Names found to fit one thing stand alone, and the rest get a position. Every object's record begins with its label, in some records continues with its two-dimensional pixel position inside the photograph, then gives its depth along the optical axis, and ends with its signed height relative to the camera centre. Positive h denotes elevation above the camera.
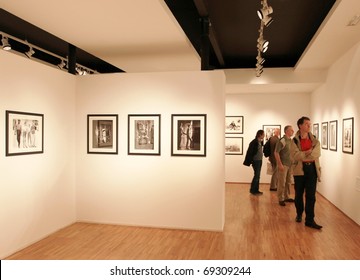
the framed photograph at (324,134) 8.19 +0.12
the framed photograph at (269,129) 10.56 +0.31
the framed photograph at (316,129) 9.33 +0.29
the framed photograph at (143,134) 5.52 +0.06
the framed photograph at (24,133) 4.31 +0.06
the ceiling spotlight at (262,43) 5.64 +1.72
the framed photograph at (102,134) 5.69 +0.06
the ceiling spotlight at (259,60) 6.84 +1.72
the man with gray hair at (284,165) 7.01 -0.62
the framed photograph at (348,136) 6.08 +0.05
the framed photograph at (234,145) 10.81 -0.23
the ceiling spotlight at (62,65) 7.85 +1.81
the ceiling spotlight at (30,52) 6.59 +1.76
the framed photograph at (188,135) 5.32 +0.05
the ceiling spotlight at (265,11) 4.19 +1.69
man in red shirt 5.40 -0.44
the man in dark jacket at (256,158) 8.40 -0.52
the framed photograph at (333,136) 7.27 +0.06
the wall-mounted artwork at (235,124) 10.74 +0.48
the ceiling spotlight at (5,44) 5.68 +1.73
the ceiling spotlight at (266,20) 4.41 +1.65
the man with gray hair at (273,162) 8.12 -0.62
